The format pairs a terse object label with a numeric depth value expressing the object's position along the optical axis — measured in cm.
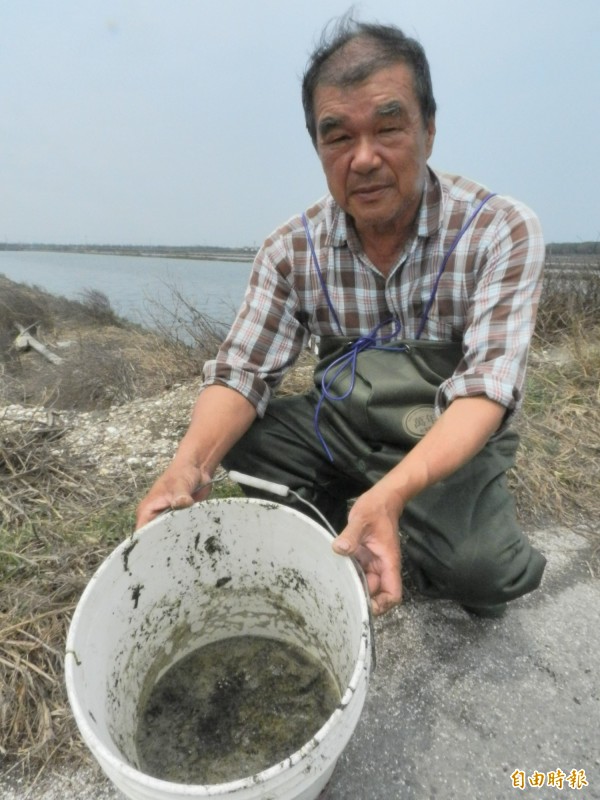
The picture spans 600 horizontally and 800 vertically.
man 133
